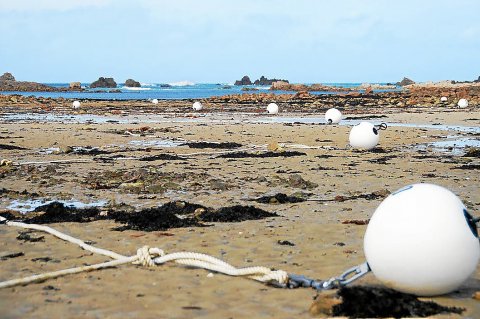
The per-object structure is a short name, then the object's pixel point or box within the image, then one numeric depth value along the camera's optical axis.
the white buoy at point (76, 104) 54.54
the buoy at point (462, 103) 48.03
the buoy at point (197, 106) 53.16
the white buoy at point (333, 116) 32.56
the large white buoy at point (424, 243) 5.63
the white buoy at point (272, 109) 44.88
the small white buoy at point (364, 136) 20.00
